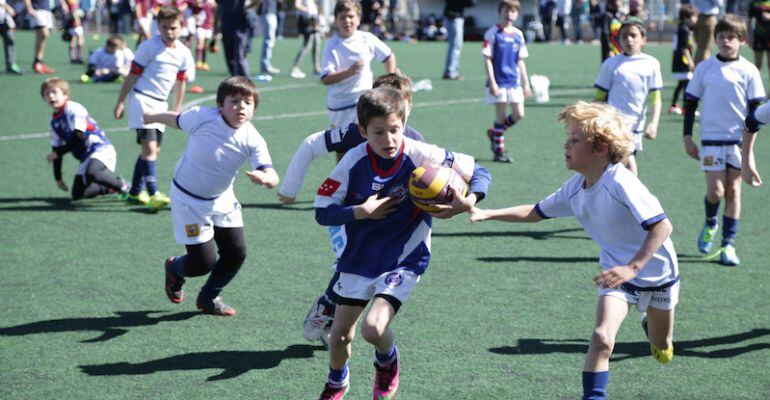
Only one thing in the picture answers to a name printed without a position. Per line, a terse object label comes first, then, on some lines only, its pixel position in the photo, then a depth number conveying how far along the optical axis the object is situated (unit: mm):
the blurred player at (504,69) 12703
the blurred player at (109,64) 20750
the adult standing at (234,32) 19234
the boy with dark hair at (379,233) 5043
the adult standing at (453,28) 21609
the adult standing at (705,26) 17594
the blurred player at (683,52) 16500
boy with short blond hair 4820
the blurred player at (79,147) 10328
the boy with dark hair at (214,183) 6410
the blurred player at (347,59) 10398
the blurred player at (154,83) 10094
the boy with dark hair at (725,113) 8148
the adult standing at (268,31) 22953
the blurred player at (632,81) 9258
